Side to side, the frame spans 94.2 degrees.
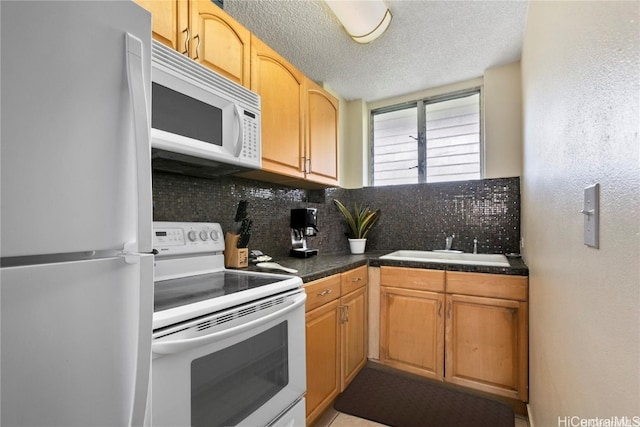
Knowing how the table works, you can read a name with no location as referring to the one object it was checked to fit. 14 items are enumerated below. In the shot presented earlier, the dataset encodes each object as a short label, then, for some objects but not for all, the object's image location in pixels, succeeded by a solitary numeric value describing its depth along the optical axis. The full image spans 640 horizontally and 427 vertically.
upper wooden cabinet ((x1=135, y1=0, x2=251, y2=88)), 1.21
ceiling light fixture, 1.65
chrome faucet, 2.54
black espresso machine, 2.25
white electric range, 0.81
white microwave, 1.16
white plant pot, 2.71
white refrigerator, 0.47
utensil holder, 1.71
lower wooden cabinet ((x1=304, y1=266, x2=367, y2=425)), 1.55
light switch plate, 0.55
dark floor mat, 1.71
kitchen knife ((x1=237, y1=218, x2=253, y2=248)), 1.75
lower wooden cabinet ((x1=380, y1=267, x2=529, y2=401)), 1.79
